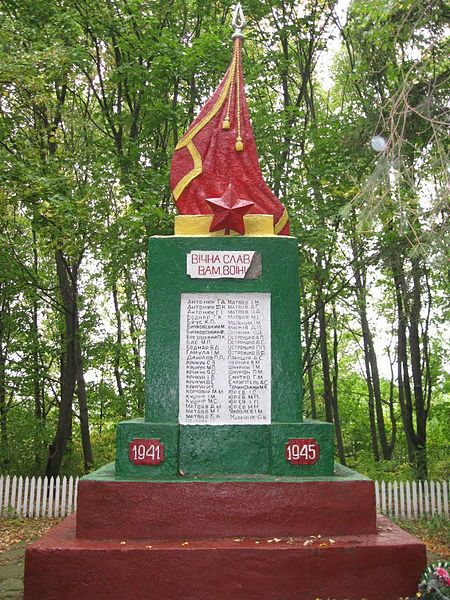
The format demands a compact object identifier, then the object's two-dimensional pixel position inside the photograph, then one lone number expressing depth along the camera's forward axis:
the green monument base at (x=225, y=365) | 5.14
